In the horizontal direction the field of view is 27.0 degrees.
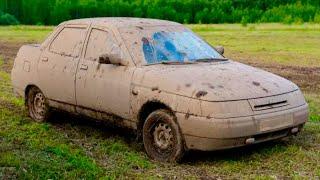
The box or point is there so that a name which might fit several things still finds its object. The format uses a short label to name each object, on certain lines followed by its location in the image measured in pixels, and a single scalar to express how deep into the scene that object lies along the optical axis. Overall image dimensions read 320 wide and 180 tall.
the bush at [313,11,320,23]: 53.84
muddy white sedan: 7.25
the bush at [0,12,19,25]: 55.75
